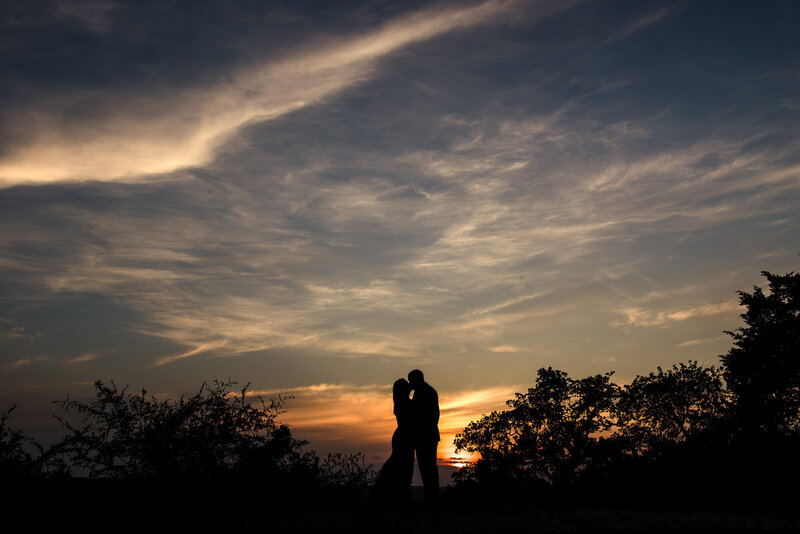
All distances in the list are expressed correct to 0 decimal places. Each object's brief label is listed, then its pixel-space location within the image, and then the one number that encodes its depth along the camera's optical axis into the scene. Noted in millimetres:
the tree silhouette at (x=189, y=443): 16188
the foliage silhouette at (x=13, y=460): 12977
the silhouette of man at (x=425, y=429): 15531
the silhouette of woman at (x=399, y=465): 15062
